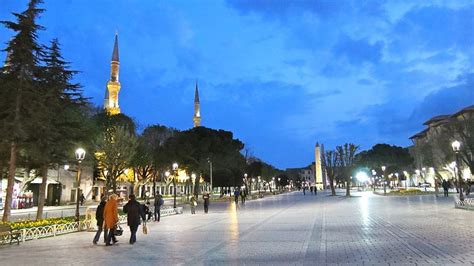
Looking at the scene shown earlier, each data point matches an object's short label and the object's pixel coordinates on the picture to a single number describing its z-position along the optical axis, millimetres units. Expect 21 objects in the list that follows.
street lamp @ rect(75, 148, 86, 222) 17844
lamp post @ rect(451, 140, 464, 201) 24516
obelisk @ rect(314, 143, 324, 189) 94688
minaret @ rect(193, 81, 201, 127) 101500
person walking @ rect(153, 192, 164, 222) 21703
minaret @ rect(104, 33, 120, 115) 75975
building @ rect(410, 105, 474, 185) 52275
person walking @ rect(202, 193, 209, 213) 28406
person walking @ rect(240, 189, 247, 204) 39888
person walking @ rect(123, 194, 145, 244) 12898
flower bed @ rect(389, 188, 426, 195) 47500
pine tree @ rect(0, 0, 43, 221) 15730
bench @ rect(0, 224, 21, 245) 12930
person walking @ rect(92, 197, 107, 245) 12969
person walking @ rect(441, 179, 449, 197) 39000
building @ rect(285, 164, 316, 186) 178125
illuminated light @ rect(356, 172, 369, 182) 99275
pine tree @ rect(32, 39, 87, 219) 16703
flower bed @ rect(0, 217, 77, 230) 15160
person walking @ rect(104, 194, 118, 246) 12562
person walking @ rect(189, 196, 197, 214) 27691
